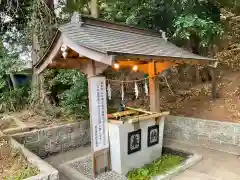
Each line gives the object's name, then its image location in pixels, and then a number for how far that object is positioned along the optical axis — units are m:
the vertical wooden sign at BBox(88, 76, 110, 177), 4.43
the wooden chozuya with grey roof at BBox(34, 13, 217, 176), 4.06
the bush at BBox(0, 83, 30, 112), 9.84
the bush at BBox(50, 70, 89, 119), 6.88
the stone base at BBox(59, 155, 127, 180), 4.56
